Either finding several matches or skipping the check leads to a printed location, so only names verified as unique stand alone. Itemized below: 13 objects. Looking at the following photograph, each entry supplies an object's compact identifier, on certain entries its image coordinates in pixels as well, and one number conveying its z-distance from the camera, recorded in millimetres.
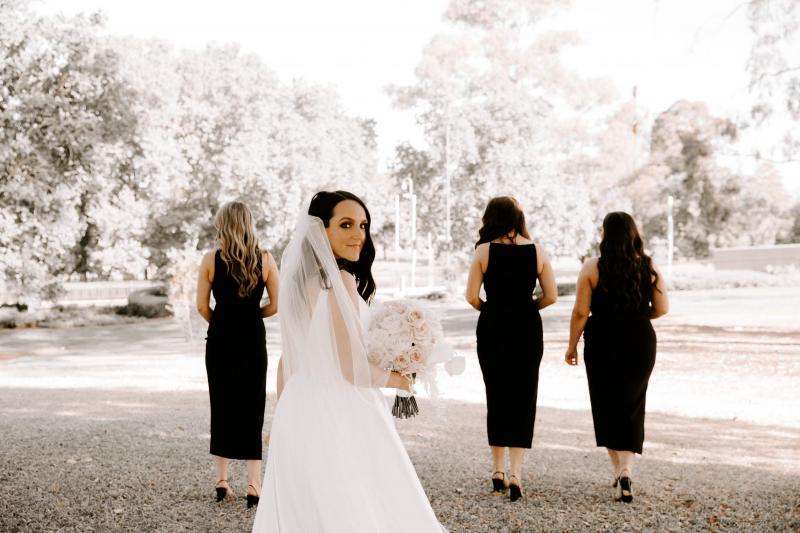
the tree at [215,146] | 31391
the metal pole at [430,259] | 38741
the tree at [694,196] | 42906
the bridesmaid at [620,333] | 5766
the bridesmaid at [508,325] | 5902
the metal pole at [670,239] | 42006
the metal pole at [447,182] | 34600
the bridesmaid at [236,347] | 5770
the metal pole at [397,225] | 35569
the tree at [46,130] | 23703
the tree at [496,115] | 35375
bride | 3357
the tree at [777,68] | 19141
